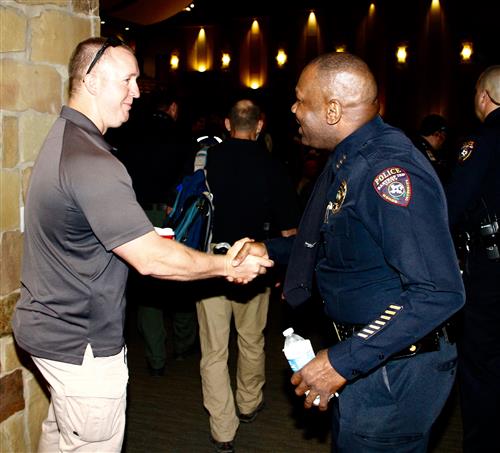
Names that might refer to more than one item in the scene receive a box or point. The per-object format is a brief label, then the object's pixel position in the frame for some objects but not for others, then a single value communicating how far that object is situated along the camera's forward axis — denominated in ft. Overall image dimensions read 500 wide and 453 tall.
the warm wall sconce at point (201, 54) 45.73
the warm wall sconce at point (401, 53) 39.81
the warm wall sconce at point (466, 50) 38.22
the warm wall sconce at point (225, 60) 44.60
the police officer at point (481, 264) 9.70
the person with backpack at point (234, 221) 12.03
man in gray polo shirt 6.56
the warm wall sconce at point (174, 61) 46.65
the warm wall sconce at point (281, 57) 42.88
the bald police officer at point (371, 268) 5.70
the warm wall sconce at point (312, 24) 42.21
